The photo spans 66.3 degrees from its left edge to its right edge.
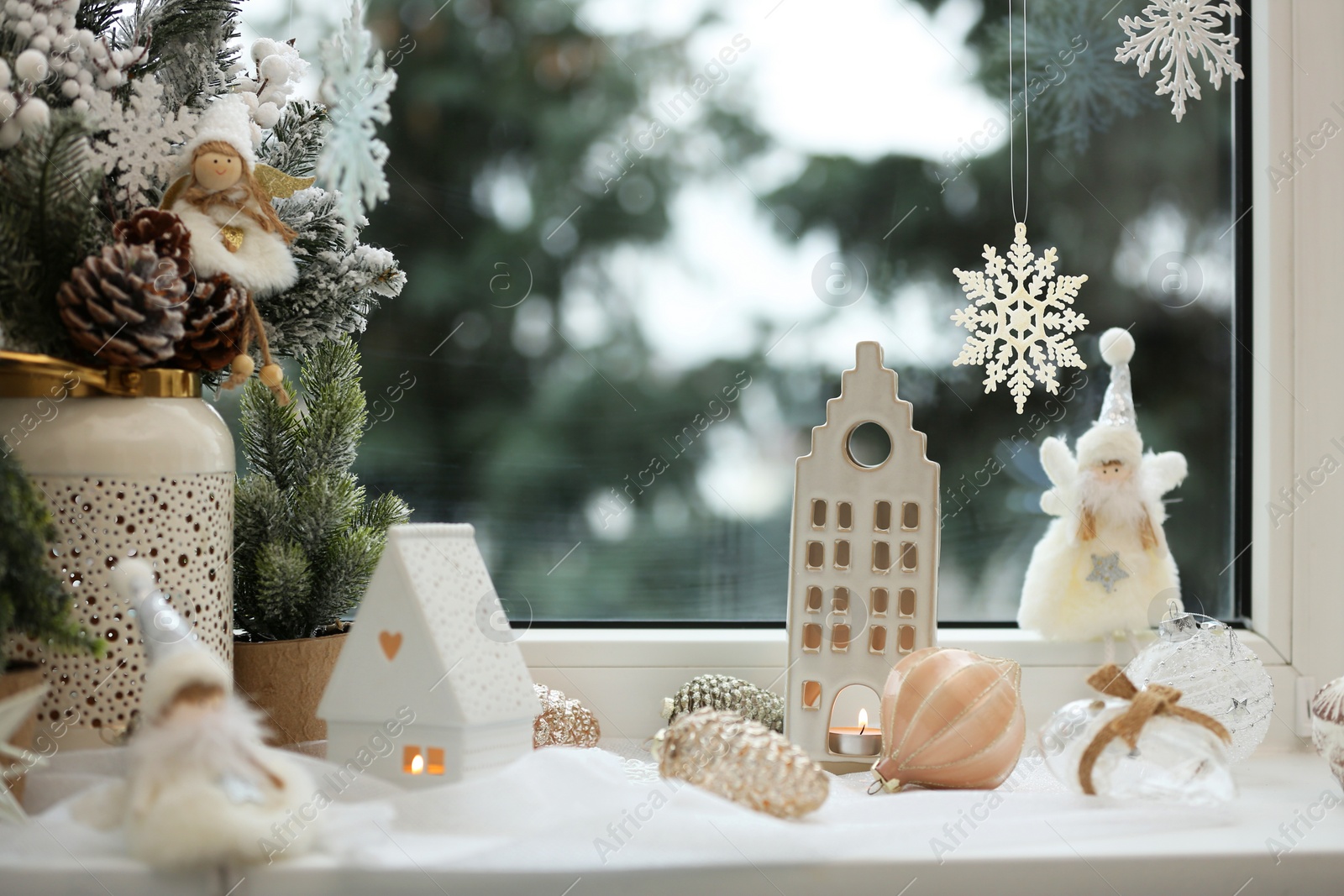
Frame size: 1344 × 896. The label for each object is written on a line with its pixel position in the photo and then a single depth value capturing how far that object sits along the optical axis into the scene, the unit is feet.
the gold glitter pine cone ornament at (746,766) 2.46
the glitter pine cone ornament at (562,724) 3.13
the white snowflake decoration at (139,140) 2.74
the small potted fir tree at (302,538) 2.99
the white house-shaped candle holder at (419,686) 2.43
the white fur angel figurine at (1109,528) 3.53
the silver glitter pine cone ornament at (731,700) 3.34
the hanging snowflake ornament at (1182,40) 3.34
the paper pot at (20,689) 2.29
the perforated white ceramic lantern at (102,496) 2.54
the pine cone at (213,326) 2.61
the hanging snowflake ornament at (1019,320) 3.53
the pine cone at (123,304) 2.45
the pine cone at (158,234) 2.53
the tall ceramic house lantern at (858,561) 3.21
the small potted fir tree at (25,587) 2.25
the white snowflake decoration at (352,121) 2.48
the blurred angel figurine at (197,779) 2.02
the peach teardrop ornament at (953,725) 2.79
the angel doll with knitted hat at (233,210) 2.71
